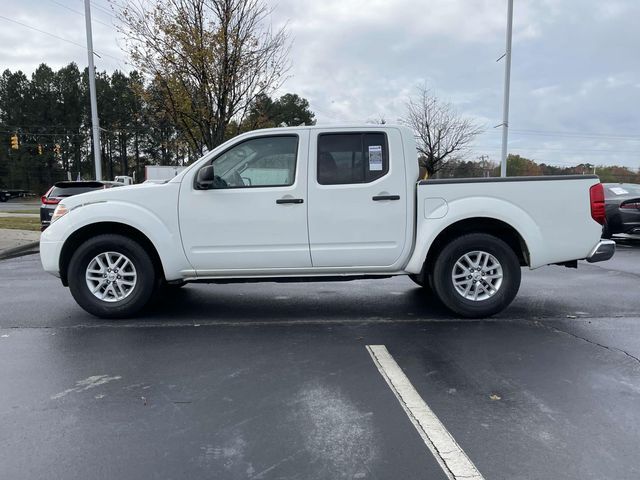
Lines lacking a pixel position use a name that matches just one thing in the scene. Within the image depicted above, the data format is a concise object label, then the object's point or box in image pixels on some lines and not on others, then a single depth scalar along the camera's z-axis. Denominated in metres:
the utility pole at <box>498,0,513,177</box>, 20.59
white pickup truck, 5.21
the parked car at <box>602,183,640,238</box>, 11.47
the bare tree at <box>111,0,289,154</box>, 13.34
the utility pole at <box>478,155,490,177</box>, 43.52
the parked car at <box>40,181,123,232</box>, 13.55
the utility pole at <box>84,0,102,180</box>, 19.31
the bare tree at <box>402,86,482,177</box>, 35.59
